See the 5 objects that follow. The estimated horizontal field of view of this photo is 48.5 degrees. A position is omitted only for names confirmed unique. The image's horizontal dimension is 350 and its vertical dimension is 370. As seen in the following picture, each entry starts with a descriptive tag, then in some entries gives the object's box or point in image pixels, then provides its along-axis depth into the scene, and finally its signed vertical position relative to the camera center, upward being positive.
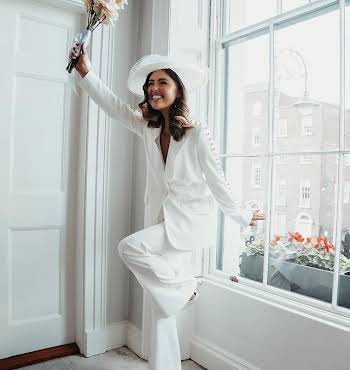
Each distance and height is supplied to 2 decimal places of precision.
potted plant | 1.89 -0.40
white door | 2.34 +0.03
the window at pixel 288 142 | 1.87 +0.25
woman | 1.81 -0.05
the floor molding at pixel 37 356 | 2.29 -1.08
